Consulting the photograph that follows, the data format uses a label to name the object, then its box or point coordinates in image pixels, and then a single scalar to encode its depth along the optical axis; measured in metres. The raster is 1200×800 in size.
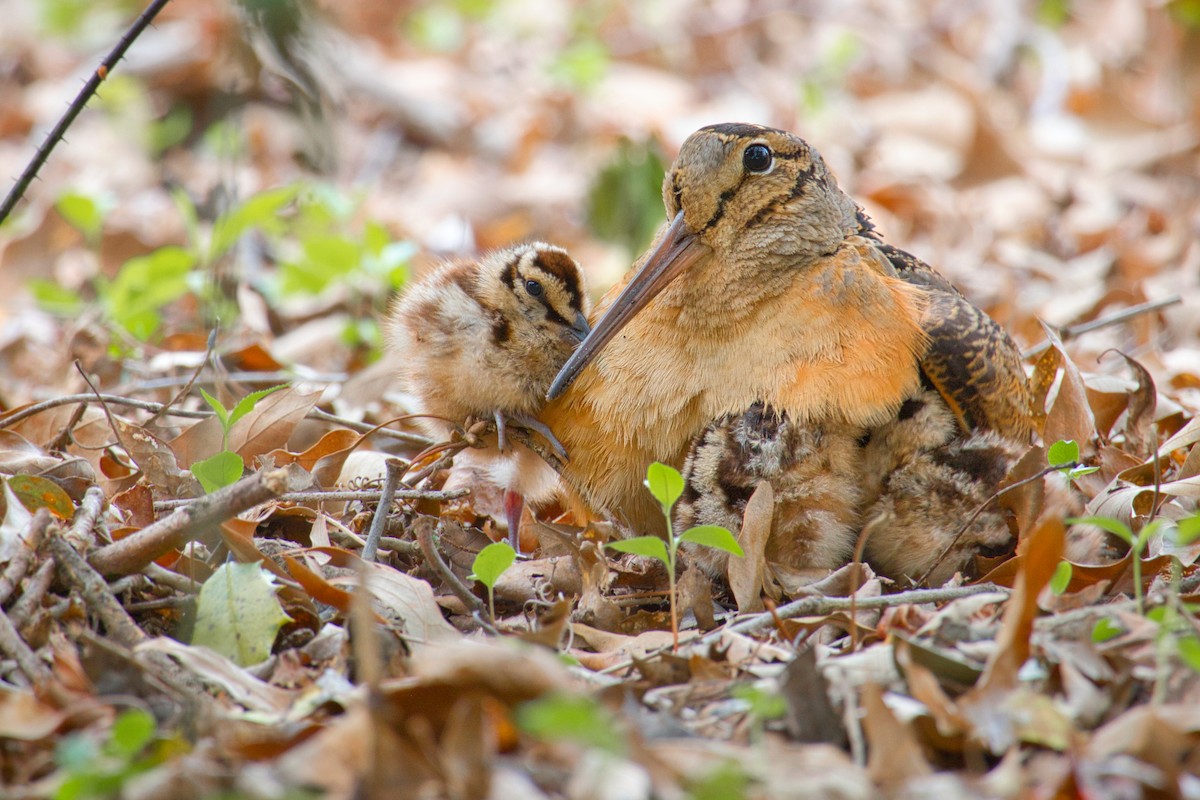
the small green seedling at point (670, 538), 6.79
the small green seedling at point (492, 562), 7.17
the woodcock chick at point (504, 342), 9.07
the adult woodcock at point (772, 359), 8.27
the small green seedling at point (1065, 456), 7.80
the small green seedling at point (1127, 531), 6.24
